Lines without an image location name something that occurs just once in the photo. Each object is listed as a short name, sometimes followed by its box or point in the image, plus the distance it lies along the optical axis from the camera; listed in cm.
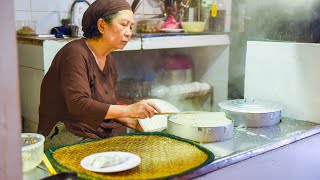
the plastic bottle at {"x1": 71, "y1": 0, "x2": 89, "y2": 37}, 322
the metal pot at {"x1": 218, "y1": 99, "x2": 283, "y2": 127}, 181
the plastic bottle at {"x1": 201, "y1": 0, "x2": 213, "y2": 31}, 400
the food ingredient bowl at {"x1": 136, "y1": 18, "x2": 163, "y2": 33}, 363
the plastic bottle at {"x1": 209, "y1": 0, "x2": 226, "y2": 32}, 394
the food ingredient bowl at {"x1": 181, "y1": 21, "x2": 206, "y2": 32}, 375
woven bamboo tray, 125
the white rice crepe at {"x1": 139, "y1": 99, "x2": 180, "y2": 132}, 210
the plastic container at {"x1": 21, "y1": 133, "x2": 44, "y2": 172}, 123
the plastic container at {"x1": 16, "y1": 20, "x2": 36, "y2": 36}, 302
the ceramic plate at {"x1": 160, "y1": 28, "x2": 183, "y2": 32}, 358
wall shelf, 319
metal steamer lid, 184
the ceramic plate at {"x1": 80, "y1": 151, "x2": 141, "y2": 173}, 124
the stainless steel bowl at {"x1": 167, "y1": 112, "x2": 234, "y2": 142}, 157
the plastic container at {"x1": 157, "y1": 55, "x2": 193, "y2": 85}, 396
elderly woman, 205
